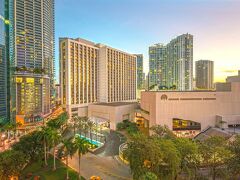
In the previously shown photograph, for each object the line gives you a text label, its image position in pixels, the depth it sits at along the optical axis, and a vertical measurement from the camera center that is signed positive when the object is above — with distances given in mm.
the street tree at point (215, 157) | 27562 -10550
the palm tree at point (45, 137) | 36562 -9950
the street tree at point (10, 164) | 29508 -12614
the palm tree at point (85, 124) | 62756 -13055
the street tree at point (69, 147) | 32769 -10695
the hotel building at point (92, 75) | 92944 +7085
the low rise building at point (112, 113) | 81812 -12303
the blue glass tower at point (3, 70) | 87312 +7954
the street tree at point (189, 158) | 28469 -10976
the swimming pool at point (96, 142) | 56425 -17464
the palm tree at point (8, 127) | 60125 -13046
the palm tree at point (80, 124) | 64125 -13247
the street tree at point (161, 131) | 46812 -11236
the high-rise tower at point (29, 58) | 98625 +16531
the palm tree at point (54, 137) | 35875 -9847
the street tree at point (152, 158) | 25906 -10028
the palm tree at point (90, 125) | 63381 -13338
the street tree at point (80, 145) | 32184 -10252
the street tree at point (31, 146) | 38531 -12569
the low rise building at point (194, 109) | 63406 -7694
